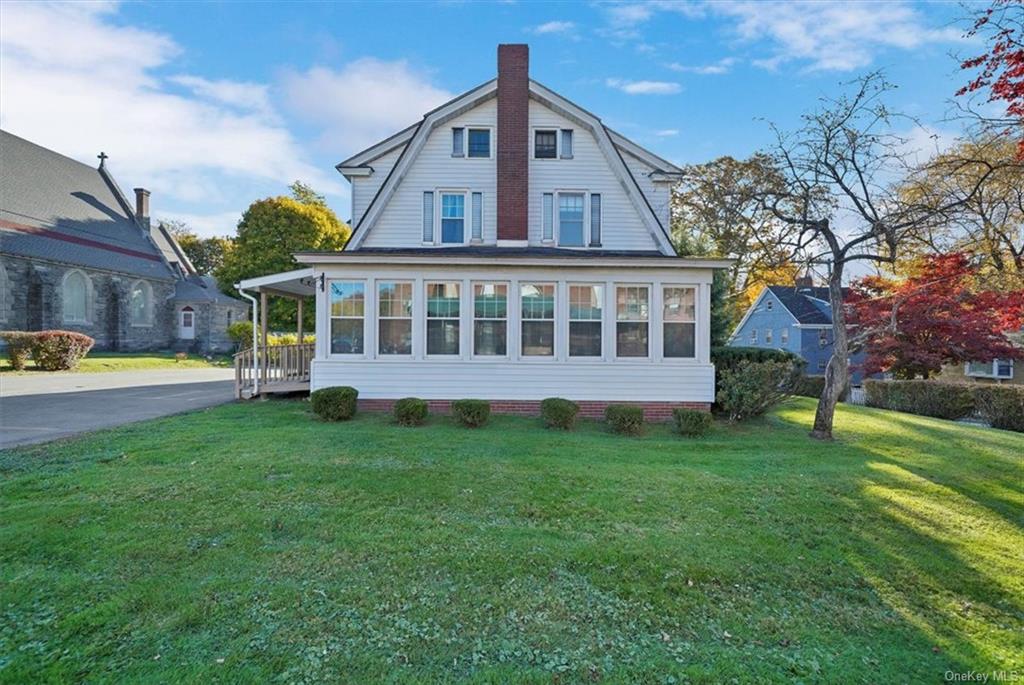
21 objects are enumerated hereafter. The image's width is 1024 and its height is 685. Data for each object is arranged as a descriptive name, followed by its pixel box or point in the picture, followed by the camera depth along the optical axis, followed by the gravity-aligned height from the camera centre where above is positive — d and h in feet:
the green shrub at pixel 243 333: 99.60 +1.32
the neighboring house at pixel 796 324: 103.55 +4.74
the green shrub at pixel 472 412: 31.68 -4.71
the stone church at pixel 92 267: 86.28 +14.33
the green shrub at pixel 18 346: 63.10 -1.17
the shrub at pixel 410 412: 31.92 -4.75
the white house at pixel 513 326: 36.94 +1.24
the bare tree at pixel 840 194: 29.71 +9.96
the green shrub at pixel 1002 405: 43.16 -5.46
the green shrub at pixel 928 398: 47.37 -5.47
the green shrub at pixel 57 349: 64.08 -1.59
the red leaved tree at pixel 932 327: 54.29 +2.30
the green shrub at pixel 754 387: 34.22 -3.13
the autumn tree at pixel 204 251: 169.17 +31.37
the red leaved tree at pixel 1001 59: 18.48 +11.62
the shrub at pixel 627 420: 31.55 -5.08
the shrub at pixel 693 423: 31.24 -5.19
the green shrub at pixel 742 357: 40.52 -1.07
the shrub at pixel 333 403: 32.63 -4.34
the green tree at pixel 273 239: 109.91 +23.41
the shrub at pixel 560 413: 31.94 -4.73
